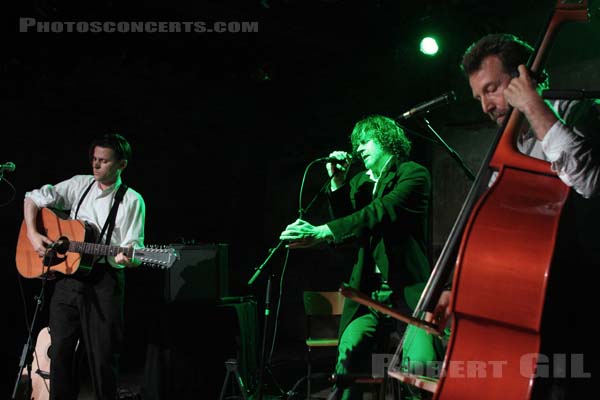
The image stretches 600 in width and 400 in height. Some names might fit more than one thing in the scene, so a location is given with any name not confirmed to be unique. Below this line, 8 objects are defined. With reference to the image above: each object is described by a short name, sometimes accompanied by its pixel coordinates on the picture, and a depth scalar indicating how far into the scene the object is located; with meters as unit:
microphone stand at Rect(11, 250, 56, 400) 3.70
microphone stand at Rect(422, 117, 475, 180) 3.05
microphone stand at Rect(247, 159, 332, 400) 3.36
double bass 1.50
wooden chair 4.71
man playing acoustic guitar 3.77
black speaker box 4.73
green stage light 5.06
